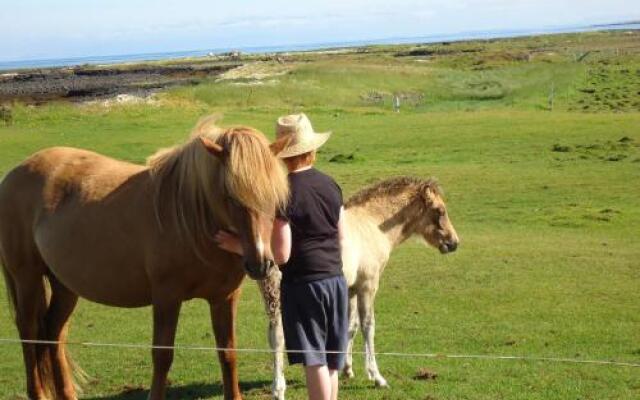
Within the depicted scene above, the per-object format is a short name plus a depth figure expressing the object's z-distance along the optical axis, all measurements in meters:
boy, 5.25
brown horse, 5.02
